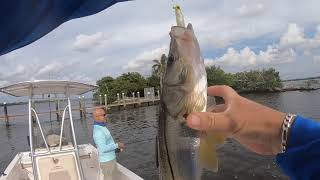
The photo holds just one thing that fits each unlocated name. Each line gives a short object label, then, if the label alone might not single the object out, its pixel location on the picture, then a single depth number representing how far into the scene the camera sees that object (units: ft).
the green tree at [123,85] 177.93
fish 2.65
